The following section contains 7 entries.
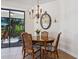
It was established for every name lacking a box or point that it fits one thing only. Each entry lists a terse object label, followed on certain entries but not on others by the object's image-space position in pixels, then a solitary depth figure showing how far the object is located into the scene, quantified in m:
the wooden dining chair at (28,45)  1.94
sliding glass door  3.22
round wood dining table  1.97
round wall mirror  3.39
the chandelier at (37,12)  2.33
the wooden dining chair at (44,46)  2.01
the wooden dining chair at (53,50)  1.99
